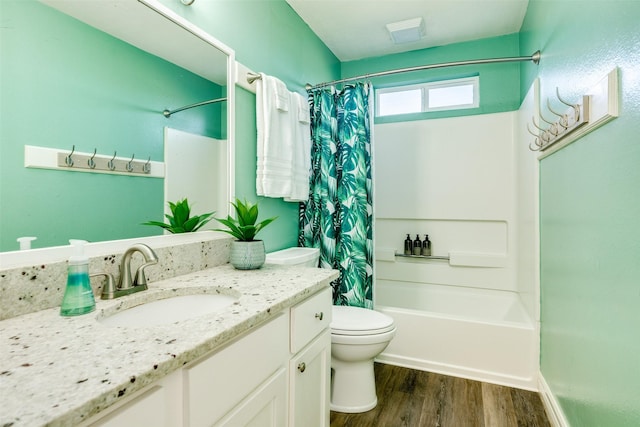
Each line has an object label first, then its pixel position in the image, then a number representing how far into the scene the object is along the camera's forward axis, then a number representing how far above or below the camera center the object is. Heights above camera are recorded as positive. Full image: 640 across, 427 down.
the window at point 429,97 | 2.87 +1.07
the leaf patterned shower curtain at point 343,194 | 2.16 +0.13
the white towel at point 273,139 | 1.82 +0.42
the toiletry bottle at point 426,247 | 2.89 -0.30
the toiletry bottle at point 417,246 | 2.91 -0.29
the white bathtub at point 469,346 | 1.96 -0.84
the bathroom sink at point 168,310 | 0.94 -0.31
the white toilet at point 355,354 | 1.71 -0.75
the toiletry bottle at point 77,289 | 0.82 -0.20
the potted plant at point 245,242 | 1.37 -0.12
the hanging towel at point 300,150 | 2.05 +0.41
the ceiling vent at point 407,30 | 2.43 +1.41
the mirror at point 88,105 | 0.86 +0.34
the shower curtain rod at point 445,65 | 2.12 +0.97
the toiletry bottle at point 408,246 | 2.95 -0.30
